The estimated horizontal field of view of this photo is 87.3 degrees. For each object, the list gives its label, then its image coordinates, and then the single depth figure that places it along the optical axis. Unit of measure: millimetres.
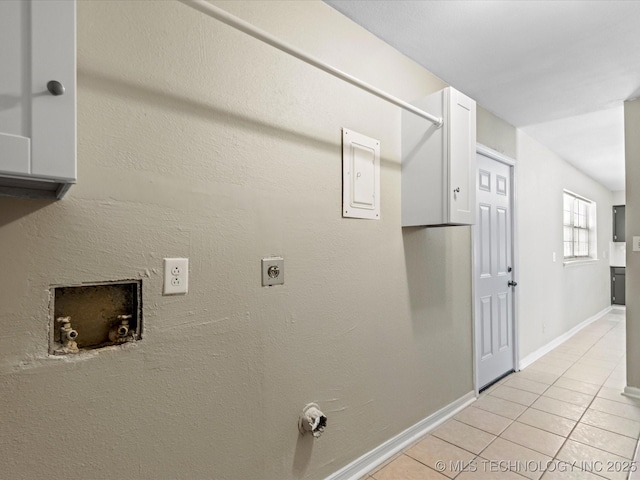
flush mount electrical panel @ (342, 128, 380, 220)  1788
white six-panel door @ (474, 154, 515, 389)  2928
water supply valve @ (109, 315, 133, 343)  1117
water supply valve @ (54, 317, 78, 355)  1021
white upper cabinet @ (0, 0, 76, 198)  685
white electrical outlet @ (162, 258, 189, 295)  1202
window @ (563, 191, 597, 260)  5203
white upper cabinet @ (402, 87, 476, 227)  1906
